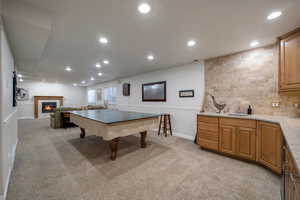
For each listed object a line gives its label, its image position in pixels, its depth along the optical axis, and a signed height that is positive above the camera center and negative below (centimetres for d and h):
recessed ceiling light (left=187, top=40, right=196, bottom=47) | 254 +121
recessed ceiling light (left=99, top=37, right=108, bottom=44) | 242 +121
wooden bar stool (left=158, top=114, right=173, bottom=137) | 430 -83
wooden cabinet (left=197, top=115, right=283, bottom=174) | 206 -78
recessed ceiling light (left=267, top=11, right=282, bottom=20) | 167 +118
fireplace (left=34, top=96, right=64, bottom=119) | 821 -35
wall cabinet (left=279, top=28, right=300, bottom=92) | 202 +64
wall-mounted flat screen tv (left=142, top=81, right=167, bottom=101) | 477 +36
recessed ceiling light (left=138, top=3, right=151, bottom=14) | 155 +119
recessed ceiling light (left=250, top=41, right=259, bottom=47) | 256 +120
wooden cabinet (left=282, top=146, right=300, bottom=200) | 80 -63
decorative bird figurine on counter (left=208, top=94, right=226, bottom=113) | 326 -17
